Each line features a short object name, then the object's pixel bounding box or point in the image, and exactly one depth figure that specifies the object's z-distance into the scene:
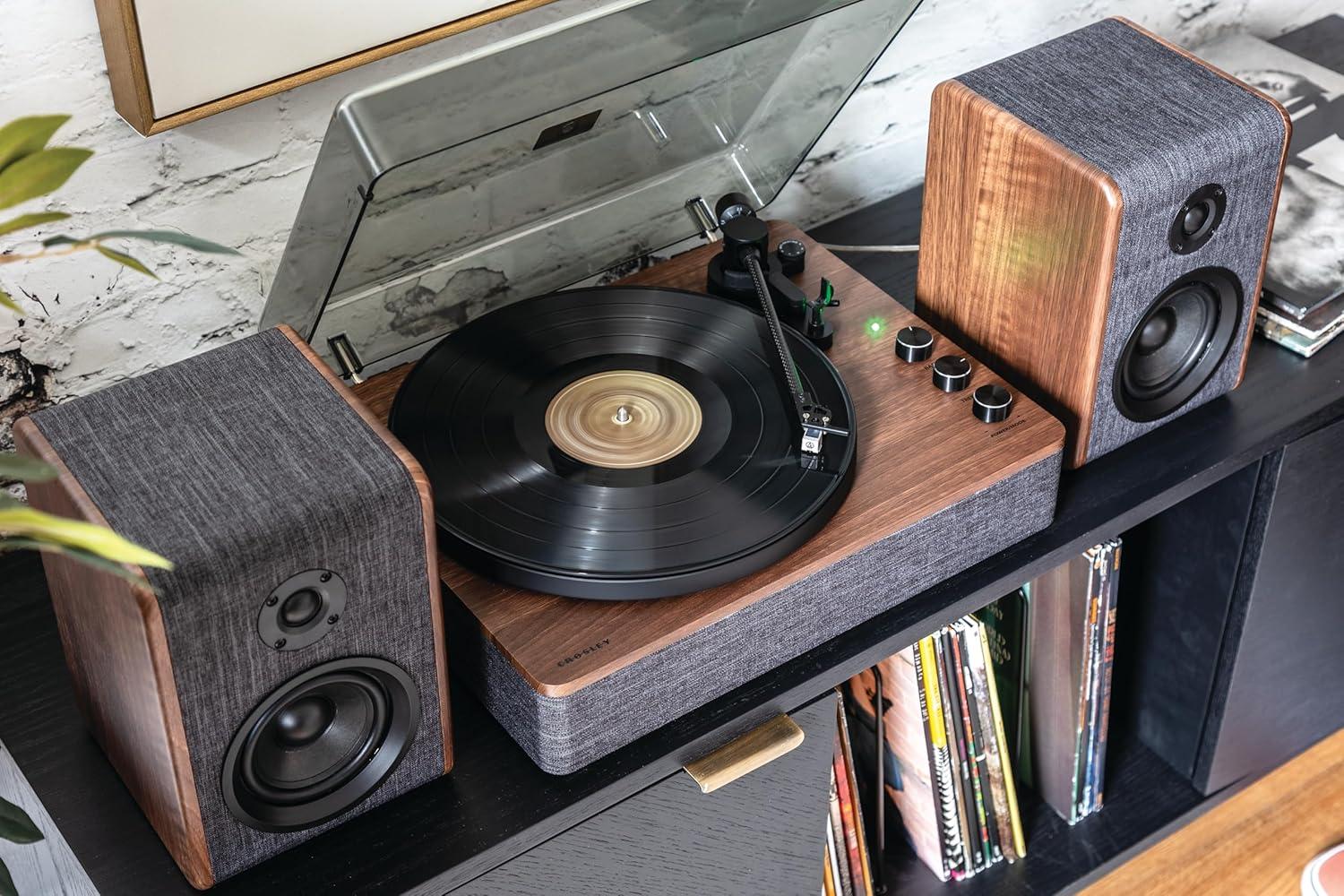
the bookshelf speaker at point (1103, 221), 1.09
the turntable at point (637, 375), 0.99
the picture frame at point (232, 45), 1.08
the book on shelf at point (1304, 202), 1.36
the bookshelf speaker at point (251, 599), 0.81
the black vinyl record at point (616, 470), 1.01
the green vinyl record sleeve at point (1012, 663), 1.43
